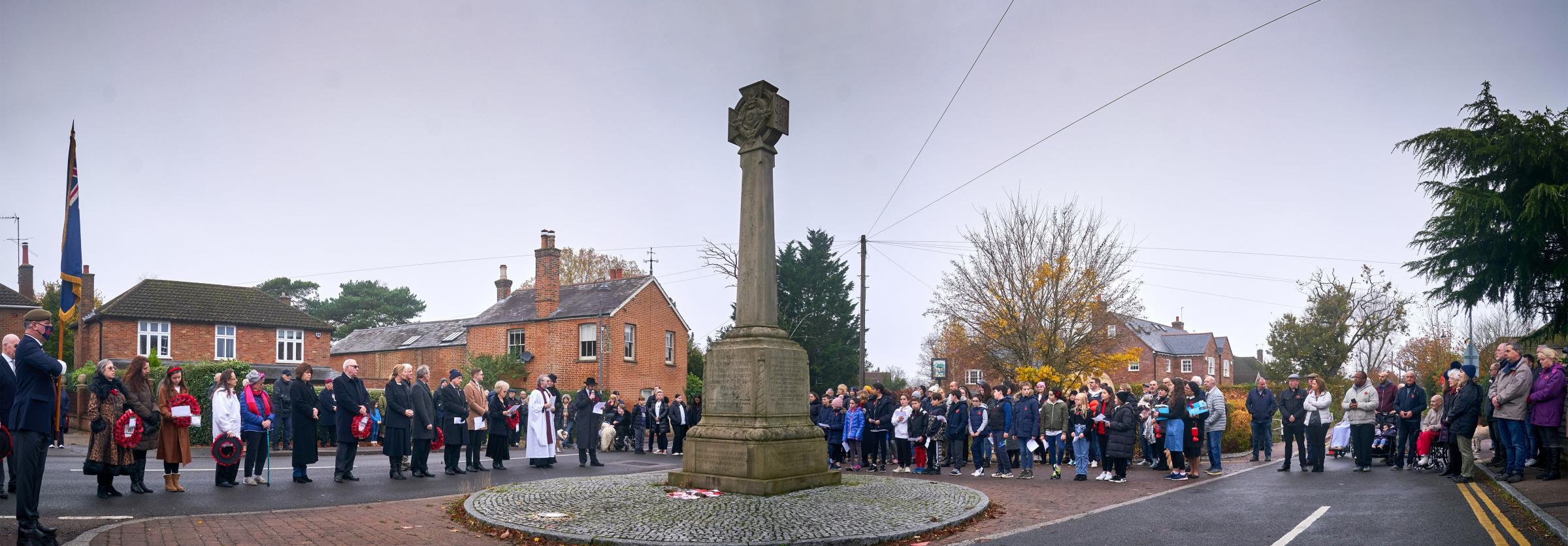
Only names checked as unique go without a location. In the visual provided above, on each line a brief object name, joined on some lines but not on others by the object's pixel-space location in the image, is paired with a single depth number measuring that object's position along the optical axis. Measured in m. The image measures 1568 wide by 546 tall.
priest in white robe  16.45
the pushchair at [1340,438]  16.97
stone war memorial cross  10.78
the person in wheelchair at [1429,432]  14.12
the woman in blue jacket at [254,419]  12.48
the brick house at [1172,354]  70.62
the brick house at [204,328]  35.69
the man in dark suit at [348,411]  13.14
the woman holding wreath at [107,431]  10.28
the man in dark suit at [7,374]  7.36
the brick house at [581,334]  39.28
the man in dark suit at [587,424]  17.88
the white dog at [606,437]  23.28
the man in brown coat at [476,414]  15.66
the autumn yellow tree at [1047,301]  29.81
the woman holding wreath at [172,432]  11.39
